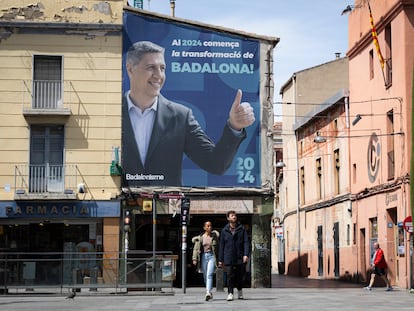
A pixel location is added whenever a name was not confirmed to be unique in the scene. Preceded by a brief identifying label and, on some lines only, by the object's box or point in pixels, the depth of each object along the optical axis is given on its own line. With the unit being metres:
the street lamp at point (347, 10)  35.84
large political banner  30.39
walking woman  20.30
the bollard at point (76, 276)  23.88
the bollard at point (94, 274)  24.09
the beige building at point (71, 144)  29.77
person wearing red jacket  29.80
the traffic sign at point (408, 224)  28.08
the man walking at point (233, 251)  19.62
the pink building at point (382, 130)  30.47
